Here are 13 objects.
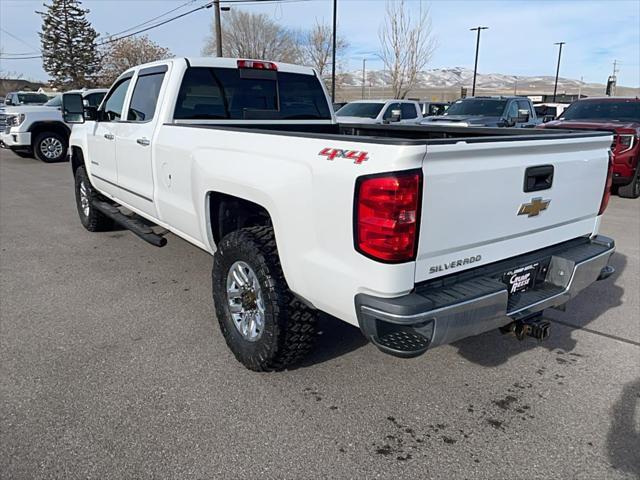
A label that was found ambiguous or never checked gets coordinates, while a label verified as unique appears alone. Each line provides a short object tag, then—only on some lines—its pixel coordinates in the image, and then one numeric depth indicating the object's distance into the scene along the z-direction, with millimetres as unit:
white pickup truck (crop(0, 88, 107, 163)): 14117
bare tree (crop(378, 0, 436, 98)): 29688
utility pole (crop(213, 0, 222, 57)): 23984
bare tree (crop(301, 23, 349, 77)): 40438
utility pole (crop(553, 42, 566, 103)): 68112
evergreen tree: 58562
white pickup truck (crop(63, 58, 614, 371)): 2332
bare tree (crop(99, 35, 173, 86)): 43000
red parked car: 9320
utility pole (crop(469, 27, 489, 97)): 49562
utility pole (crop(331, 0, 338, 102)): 25155
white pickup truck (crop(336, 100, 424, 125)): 13672
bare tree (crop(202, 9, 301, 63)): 48156
